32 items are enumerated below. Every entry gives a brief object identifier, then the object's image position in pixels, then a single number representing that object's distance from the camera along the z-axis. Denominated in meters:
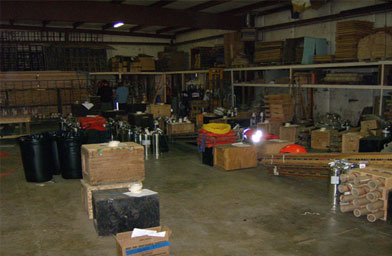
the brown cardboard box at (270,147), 8.34
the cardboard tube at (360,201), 5.20
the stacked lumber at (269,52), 12.89
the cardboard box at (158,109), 14.32
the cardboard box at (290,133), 10.77
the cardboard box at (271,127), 11.66
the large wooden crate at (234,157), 7.94
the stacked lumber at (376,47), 9.12
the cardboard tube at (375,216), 5.08
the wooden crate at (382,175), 5.04
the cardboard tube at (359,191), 5.17
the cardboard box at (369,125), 9.02
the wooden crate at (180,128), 11.67
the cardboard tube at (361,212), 5.22
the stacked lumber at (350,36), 10.07
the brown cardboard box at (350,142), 8.94
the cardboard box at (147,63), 19.86
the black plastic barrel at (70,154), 7.27
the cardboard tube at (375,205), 5.05
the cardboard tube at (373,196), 5.06
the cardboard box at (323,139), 9.74
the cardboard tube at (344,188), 5.38
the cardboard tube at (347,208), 5.37
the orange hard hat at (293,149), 7.80
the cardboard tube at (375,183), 5.07
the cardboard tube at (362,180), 5.24
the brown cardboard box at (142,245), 3.86
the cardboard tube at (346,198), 5.30
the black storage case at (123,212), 4.59
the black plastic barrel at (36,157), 6.99
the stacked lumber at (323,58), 10.78
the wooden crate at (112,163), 5.55
